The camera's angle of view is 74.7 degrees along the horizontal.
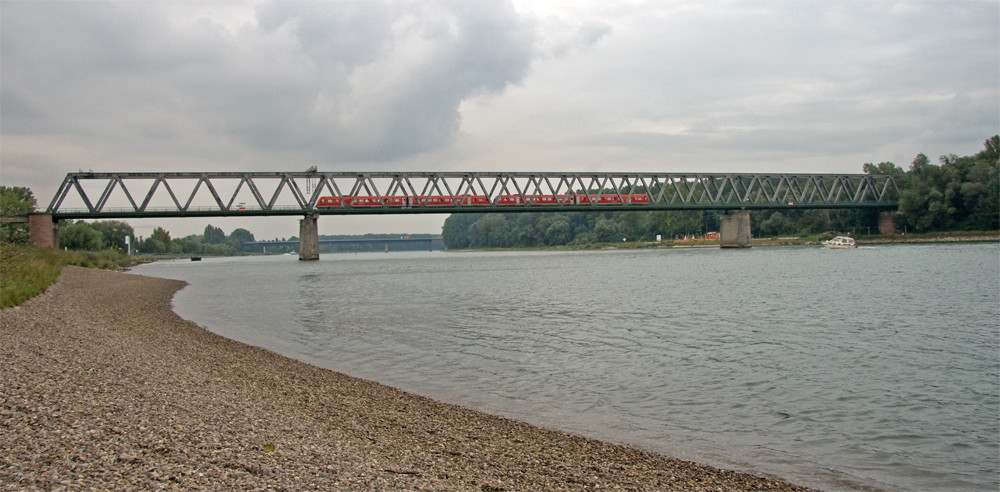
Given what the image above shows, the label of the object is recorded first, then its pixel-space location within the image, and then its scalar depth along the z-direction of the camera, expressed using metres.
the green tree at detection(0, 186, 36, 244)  98.88
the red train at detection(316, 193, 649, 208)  119.44
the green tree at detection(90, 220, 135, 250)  176.62
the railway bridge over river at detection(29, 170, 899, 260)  106.12
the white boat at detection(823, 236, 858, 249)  112.62
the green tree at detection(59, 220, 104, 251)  122.88
